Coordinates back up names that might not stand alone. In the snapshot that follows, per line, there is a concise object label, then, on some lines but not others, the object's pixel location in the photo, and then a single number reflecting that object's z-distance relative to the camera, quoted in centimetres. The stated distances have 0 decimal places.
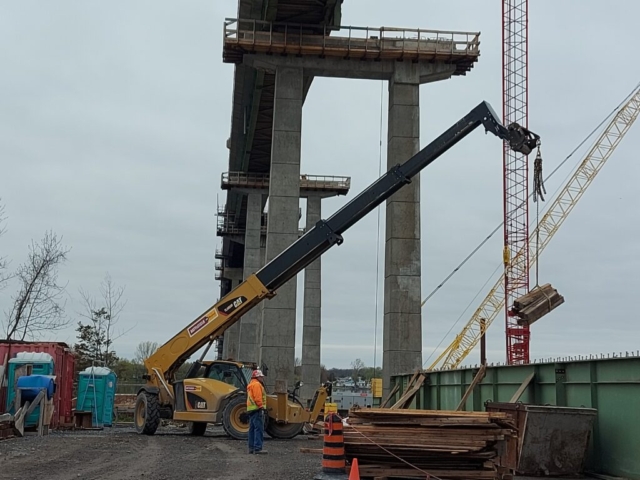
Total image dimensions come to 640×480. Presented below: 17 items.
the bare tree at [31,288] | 3491
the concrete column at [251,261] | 5300
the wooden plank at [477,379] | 1549
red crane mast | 6156
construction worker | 1481
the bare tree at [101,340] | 4043
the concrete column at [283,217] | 2936
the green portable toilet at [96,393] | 2578
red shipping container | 2346
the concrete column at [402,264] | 2777
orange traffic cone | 934
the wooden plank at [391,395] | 2356
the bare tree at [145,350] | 7829
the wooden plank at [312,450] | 1149
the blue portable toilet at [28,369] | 2077
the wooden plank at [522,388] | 1407
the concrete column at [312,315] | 5153
